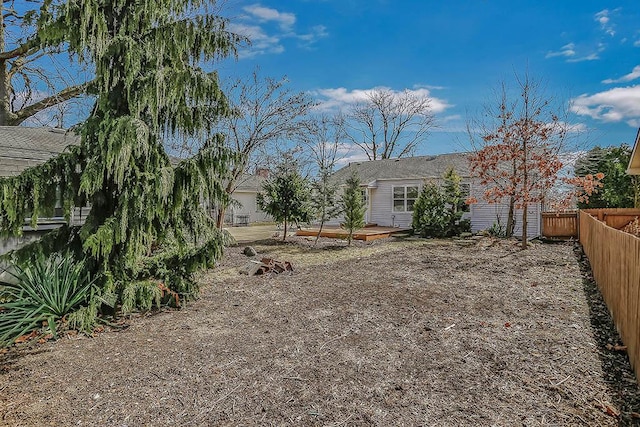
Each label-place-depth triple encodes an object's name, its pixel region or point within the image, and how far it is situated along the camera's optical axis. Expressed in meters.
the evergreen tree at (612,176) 16.59
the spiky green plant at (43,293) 4.40
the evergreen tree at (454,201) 15.48
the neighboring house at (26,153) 6.65
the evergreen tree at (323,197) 13.87
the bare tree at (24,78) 10.82
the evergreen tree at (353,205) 12.80
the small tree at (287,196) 13.74
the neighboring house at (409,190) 16.54
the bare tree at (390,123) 29.97
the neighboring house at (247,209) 26.05
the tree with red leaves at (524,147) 12.12
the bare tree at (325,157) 13.93
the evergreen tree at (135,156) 4.54
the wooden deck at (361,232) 15.05
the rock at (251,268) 8.30
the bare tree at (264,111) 13.58
